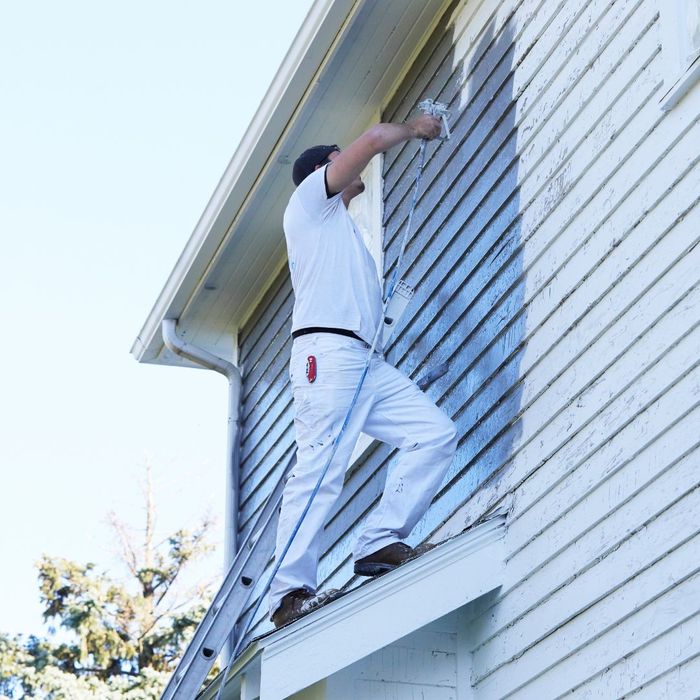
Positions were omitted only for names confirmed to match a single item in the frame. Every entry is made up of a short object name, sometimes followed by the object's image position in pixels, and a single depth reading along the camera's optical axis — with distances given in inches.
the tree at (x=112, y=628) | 835.4
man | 211.6
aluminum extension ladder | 218.2
